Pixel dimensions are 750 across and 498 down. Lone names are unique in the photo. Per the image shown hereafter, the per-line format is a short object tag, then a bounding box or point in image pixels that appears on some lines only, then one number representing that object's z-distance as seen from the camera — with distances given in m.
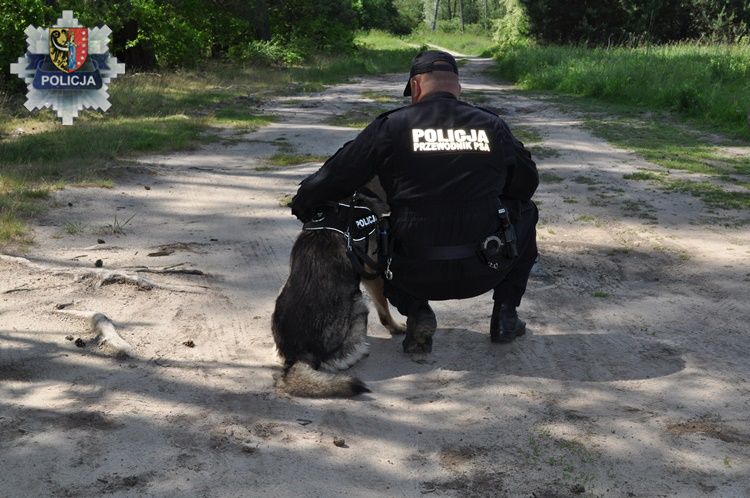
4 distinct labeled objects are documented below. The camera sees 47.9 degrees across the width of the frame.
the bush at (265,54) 30.56
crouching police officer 4.42
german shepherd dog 4.37
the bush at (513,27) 42.91
